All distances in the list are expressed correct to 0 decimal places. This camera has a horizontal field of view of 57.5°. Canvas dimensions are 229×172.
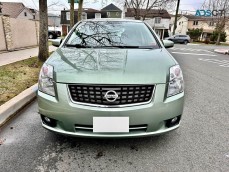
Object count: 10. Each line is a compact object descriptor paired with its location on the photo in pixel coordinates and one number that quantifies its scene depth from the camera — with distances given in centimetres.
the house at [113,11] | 4465
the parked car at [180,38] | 2794
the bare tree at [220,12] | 3184
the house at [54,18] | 5443
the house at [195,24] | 4938
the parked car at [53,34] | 2309
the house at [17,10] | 4447
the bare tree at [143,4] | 3125
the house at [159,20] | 4609
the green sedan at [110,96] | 200
